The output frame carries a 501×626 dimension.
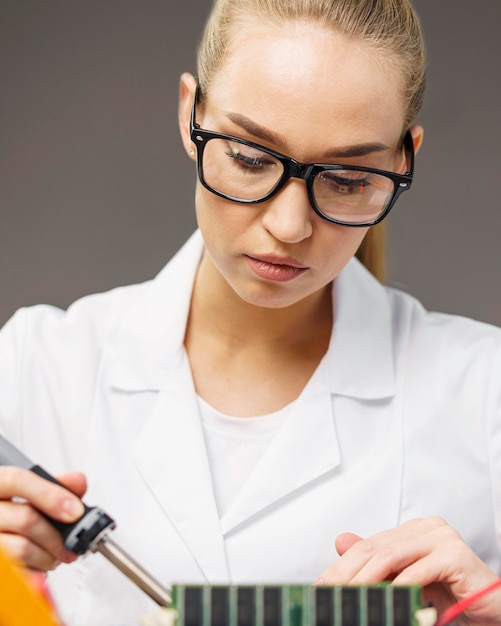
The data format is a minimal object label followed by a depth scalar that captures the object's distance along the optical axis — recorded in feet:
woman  2.98
